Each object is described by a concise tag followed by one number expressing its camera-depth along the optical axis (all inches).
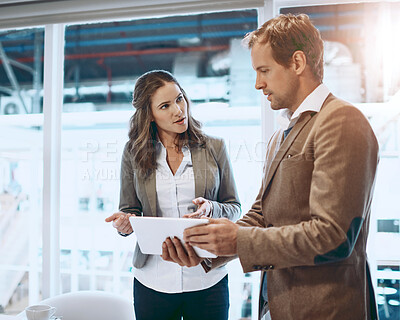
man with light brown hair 37.0
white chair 72.2
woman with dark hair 62.4
